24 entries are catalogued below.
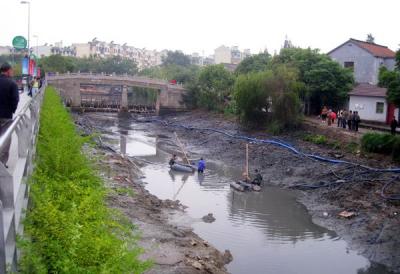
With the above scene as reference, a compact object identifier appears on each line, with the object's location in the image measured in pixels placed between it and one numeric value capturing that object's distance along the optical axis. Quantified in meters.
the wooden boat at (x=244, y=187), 24.52
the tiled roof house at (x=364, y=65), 37.38
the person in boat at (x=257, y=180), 25.19
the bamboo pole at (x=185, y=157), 31.03
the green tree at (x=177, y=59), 120.94
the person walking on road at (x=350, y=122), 33.69
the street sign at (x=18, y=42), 31.08
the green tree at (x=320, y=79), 39.88
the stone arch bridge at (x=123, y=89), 62.97
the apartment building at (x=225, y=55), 145.62
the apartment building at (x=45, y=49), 155.00
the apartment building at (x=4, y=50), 150.68
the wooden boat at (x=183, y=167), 28.81
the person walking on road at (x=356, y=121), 33.11
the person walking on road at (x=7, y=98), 8.77
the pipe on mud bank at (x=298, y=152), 22.05
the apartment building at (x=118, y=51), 149.62
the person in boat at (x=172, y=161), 29.98
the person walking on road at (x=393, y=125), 28.06
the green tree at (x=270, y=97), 38.16
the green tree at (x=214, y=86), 57.72
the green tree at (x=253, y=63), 57.97
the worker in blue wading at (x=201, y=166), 28.58
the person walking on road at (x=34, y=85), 30.67
